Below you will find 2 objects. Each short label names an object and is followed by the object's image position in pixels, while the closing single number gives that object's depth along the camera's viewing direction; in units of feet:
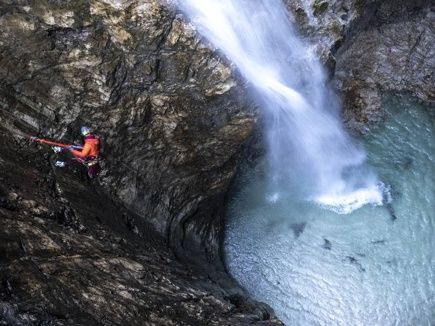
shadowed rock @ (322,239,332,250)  49.78
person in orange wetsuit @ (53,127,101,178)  36.63
